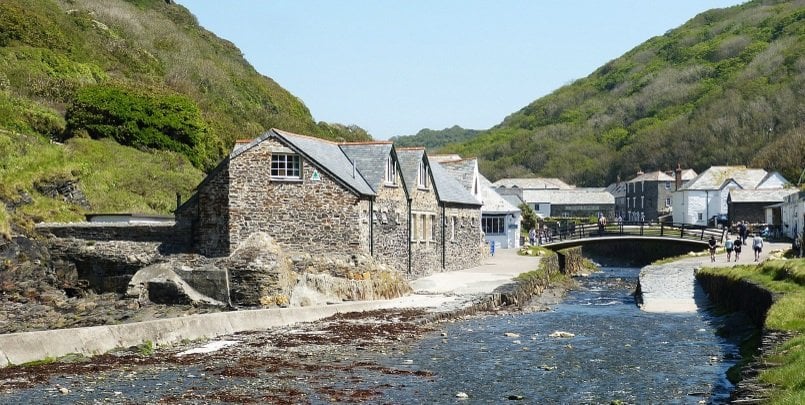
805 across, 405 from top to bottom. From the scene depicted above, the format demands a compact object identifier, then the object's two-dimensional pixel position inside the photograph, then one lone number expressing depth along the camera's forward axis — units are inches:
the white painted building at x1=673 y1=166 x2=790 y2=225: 4005.9
